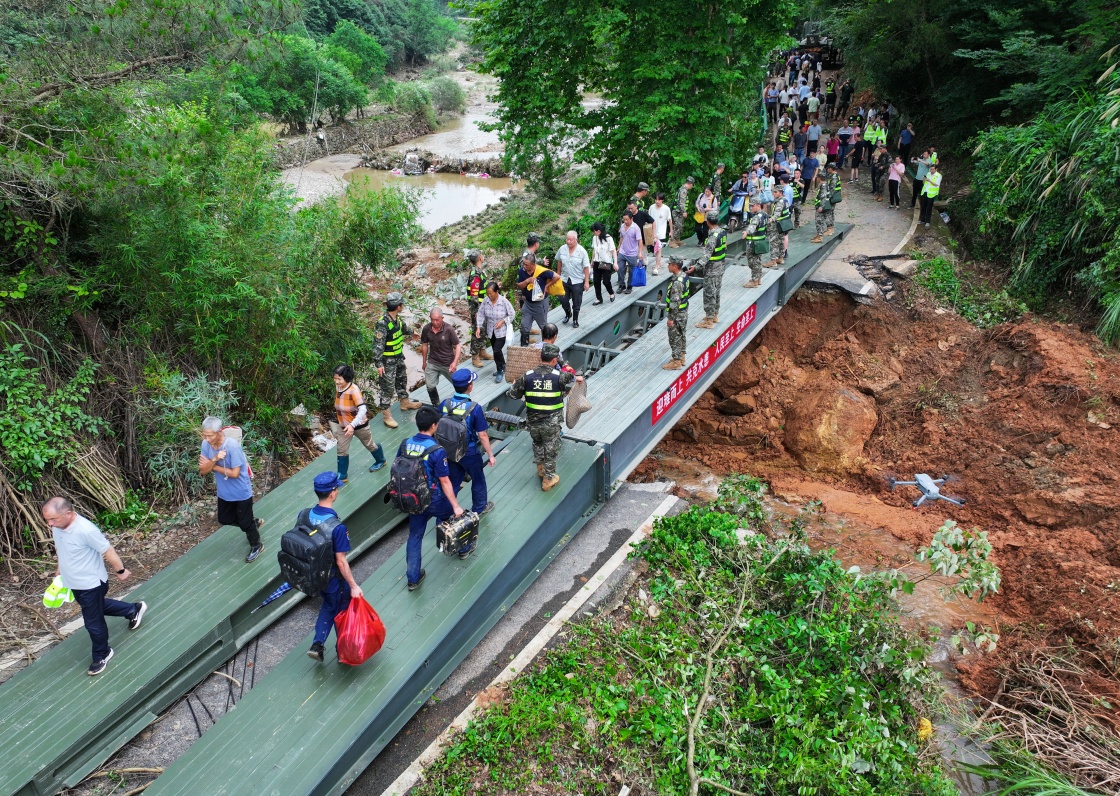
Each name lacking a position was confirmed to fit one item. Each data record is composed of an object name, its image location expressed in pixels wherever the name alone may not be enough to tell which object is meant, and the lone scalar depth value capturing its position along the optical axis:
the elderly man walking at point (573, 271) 9.52
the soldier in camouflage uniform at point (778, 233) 11.68
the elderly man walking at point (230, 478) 5.82
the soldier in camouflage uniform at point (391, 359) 7.46
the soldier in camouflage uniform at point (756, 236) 10.53
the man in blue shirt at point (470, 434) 5.90
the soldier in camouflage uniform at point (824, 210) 12.73
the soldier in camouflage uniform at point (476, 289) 8.25
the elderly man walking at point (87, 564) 4.91
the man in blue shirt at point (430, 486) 5.32
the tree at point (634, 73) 13.66
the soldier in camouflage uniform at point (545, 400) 6.23
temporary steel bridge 4.70
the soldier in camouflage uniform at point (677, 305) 8.42
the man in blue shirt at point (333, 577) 4.70
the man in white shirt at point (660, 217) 11.27
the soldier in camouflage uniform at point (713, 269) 9.23
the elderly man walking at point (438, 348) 7.67
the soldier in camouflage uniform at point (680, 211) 12.07
